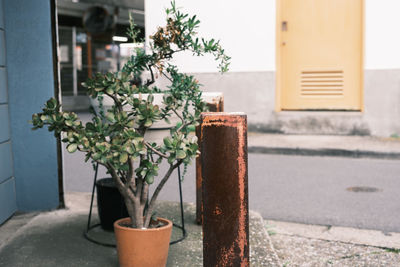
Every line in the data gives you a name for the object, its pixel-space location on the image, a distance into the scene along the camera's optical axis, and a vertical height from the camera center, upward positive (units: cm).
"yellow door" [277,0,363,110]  862 +81
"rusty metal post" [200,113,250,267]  162 -29
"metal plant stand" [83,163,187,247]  300 -88
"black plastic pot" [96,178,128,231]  320 -69
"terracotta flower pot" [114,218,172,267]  249 -75
